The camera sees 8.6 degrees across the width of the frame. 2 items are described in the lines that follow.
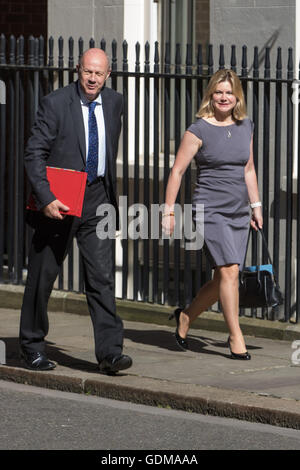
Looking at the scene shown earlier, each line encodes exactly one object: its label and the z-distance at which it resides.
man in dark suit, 12.26
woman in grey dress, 12.93
